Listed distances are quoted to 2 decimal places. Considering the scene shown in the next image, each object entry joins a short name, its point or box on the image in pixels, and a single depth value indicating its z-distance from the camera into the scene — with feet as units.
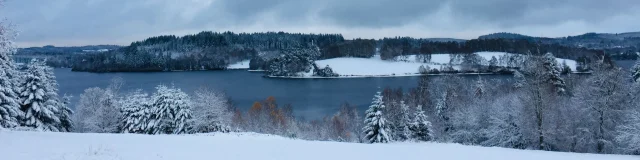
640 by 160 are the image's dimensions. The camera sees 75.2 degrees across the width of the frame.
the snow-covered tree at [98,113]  100.58
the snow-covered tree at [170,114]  90.79
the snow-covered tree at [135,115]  93.86
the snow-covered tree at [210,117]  92.99
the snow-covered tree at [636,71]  84.28
